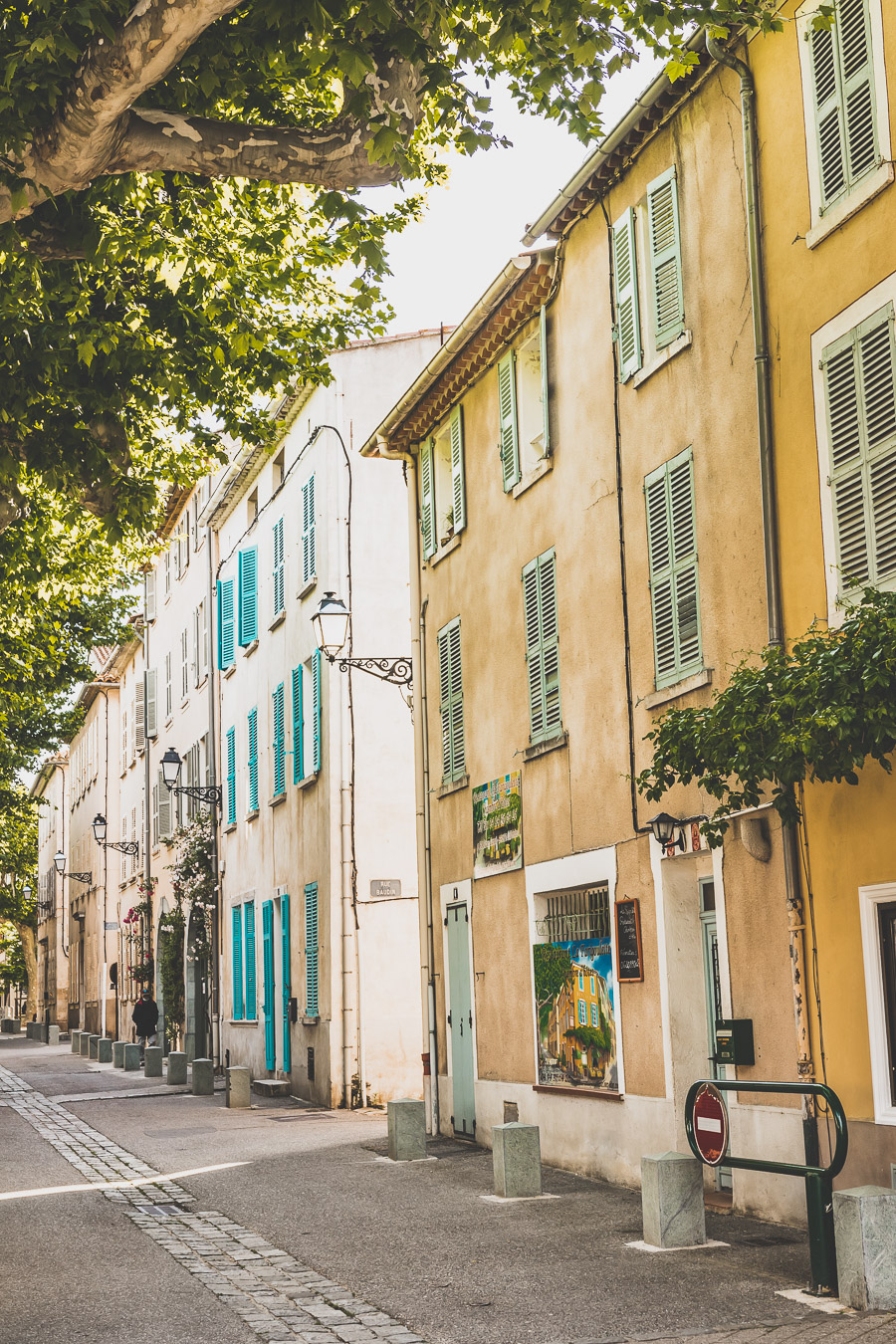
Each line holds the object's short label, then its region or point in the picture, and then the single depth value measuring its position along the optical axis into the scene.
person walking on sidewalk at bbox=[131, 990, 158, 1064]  33.44
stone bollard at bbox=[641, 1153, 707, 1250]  8.80
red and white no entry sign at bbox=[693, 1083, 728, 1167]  8.28
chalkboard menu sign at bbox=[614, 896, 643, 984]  12.11
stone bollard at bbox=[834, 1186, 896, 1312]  7.00
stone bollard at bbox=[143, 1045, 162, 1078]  27.42
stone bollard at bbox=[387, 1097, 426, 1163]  14.16
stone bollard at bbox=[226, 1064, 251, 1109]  20.97
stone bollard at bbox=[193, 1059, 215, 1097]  23.17
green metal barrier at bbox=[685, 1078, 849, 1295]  7.14
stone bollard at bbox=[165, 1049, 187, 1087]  25.20
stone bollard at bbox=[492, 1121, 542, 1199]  11.12
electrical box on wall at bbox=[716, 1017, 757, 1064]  10.11
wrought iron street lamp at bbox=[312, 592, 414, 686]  17.05
